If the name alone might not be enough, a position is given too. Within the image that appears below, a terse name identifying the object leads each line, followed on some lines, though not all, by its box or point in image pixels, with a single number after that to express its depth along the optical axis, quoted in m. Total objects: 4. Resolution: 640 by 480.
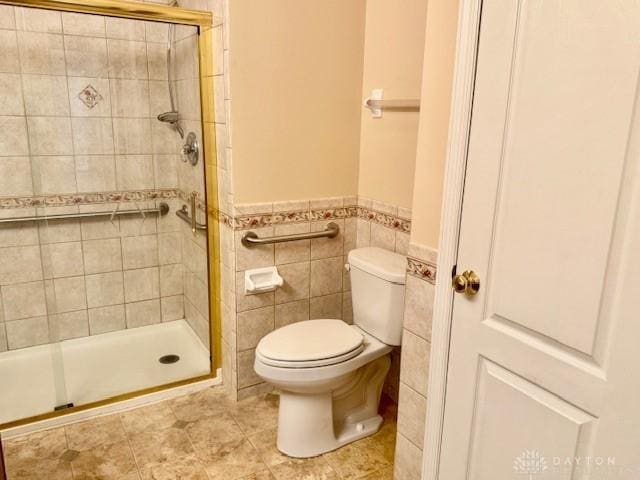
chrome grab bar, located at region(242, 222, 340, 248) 2.22
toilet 1.90
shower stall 2.37
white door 1.02
